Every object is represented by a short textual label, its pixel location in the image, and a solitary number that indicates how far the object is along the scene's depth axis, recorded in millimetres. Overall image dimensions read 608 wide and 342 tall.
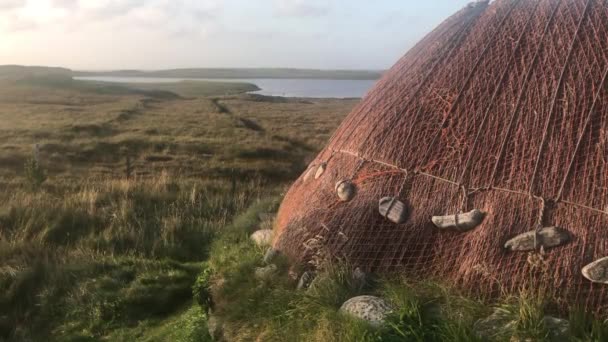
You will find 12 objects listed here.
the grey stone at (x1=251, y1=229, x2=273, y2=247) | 7793
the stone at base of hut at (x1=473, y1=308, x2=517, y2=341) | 4719
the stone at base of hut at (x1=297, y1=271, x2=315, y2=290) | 6215
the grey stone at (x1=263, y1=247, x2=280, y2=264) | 6918
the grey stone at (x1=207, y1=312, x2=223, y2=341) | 6370
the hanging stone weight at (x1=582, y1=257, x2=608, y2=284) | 4883
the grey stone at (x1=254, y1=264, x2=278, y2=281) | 6547
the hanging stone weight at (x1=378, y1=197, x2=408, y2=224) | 6121
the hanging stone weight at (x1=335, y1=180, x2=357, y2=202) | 6633
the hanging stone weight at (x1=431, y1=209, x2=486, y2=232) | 5680
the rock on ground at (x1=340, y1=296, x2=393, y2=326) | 5180
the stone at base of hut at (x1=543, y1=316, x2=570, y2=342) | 4633
